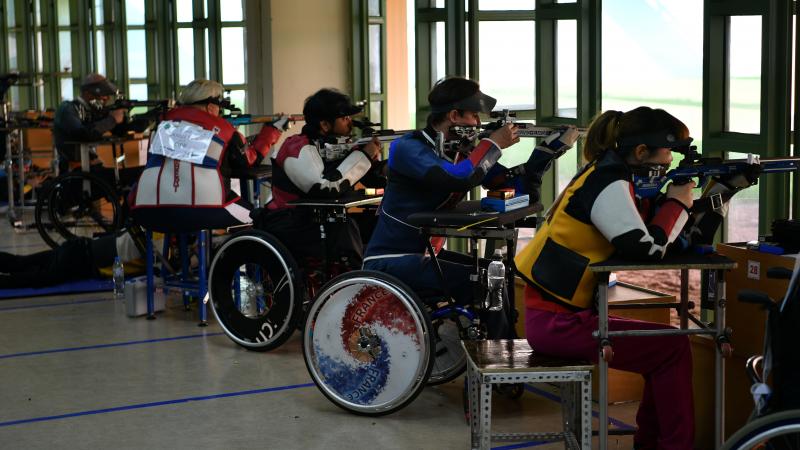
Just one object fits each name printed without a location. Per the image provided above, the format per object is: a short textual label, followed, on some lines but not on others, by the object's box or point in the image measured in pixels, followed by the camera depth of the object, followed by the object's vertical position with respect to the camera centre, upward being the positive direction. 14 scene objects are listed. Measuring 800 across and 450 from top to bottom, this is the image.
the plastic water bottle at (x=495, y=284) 4.15 -0.62
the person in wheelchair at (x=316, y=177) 5.50 -0.33
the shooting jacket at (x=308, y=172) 5.56 -0.31
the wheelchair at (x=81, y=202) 8.71 -0.68
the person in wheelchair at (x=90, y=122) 8.94 -0.11
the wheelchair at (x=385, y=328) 4.17 -0.79
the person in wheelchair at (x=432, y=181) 4.36 -0.28
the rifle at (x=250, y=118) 7.21 -0.08
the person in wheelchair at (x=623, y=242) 3.55 -0.42
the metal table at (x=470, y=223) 4.06 -0.40
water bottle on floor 7.16 -1.00
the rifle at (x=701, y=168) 3.61 -0.21
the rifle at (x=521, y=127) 4.55 -0.10
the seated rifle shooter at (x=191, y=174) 6.21 -0.34
